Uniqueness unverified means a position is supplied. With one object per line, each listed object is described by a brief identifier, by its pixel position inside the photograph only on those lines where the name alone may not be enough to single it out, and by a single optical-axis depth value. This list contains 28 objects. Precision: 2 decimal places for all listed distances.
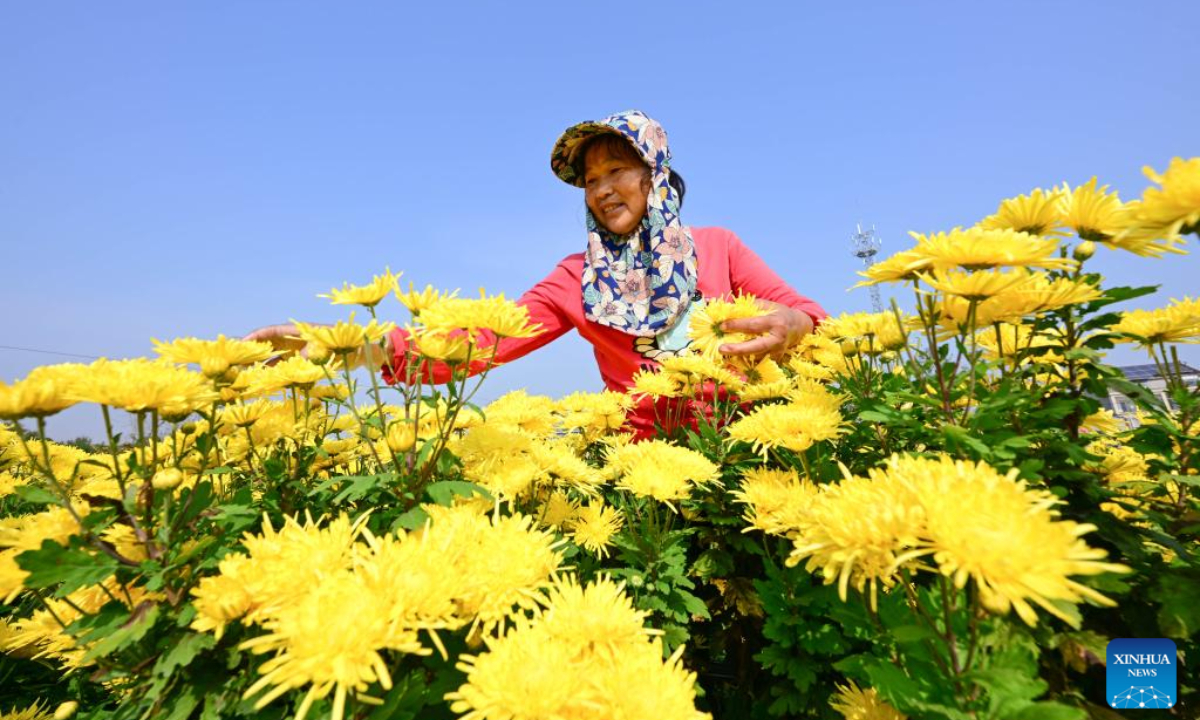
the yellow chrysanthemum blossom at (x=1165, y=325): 0.44
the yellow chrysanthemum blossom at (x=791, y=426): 0.46
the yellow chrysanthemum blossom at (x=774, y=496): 0.39
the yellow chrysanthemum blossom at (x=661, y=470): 0.46
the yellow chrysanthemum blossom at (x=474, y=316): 0.41
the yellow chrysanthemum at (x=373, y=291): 0.43
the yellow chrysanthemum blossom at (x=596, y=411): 0.76
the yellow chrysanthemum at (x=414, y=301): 0.43
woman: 1.00
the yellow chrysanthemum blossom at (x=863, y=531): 0.26
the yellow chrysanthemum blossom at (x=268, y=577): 0.28
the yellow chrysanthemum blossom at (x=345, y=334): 0.41
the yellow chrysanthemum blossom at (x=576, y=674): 0.24
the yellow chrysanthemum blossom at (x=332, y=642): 0.24
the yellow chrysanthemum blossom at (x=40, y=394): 0.34
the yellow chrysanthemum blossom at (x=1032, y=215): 0.39
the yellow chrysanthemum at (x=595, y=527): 0.49
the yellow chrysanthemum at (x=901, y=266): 0.38
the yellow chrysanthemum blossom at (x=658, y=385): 0.71
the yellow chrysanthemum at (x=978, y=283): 0.35
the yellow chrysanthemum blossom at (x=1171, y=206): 0.29
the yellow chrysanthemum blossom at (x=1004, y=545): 0.22
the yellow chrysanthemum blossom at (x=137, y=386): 0.34
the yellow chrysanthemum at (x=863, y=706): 0.35
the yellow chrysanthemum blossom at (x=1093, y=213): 0.36
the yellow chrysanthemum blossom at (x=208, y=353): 0.41
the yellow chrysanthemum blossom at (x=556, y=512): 0.50
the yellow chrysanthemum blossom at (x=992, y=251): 0.35
